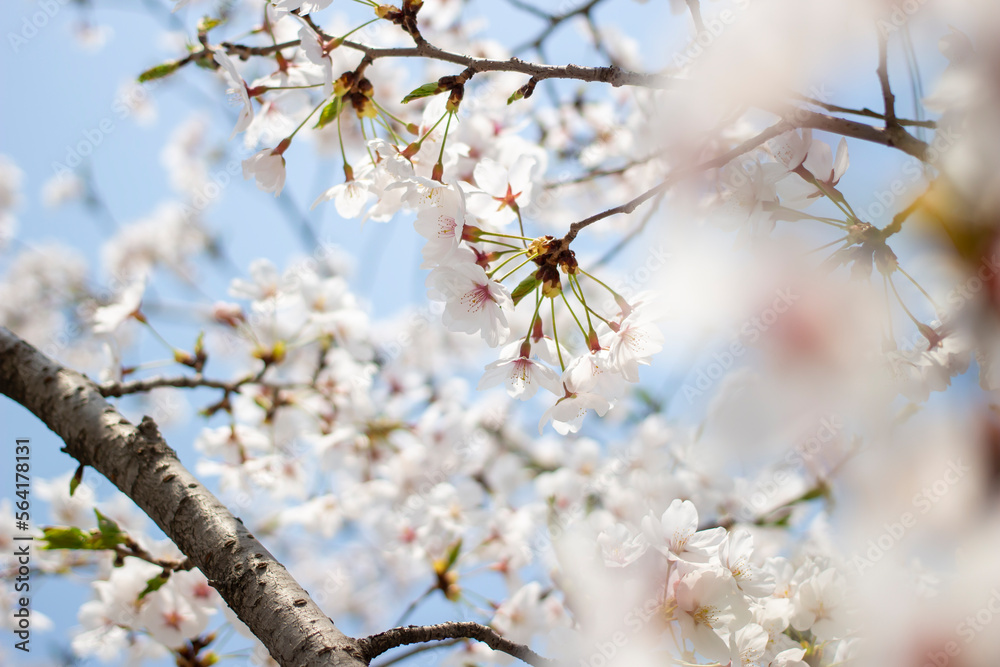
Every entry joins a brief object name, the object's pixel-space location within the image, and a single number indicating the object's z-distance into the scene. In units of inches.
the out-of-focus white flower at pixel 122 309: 49.8
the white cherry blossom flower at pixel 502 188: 44.7
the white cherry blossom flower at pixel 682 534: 43.2
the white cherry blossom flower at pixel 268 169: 45.1
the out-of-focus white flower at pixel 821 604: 44.5
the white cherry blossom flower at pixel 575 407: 43.3
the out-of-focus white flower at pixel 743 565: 43.3
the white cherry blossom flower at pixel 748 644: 43.2
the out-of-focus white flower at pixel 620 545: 43.2
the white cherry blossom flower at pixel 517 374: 43.5
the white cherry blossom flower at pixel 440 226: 42.9
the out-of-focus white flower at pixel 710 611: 43.1
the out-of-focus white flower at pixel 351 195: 45.0
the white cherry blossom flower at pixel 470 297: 42.7
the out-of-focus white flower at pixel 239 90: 43.8
